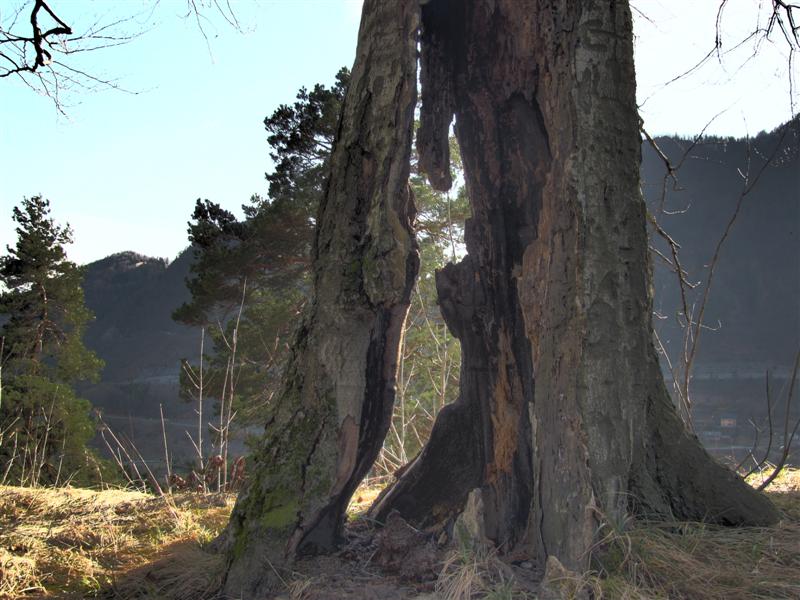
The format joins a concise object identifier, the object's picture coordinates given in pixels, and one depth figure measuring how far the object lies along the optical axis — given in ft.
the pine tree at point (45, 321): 38.88
